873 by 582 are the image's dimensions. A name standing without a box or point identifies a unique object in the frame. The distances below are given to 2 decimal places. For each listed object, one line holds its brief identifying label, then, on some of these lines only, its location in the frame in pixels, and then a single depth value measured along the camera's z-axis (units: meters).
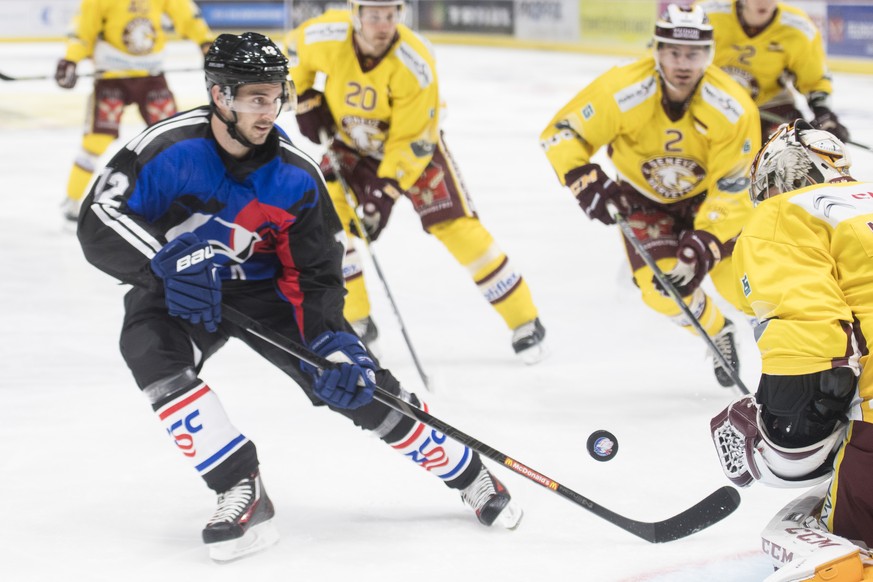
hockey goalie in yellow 3.46
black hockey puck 4.60
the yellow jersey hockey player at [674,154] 7.01
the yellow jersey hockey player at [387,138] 7.79
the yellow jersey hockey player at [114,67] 11.51
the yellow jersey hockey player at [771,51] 9.34
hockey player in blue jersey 4.82
